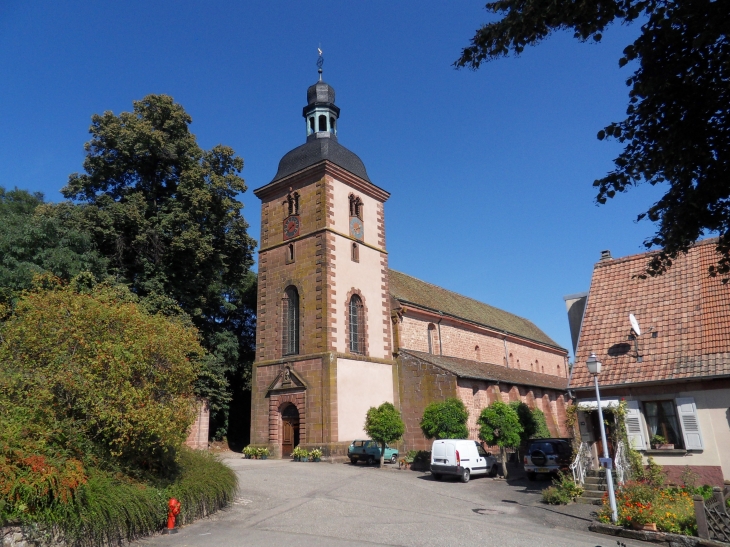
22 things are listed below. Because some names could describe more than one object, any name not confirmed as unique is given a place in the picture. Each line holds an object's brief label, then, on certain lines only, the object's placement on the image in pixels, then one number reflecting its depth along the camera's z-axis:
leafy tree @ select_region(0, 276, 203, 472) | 9.80
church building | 25.03
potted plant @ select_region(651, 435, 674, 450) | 14.76
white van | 19.34
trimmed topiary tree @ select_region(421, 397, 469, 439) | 22.20
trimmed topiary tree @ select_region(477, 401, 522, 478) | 20.58
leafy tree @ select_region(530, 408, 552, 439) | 29.79
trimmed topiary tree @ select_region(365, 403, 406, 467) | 22.73
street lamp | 11.99
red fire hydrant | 10.61
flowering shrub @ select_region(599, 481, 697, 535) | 10.81
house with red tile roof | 14.27
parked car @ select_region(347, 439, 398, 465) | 23.52
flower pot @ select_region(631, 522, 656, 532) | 11.03
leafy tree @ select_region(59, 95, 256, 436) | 26.72
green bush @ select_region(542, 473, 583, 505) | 14.48
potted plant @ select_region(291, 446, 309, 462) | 23.66
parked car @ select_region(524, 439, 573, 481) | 19.33
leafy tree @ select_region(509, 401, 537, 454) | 28.20
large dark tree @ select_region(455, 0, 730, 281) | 7.10
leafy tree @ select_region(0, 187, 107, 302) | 21.27
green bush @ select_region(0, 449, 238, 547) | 8.56
